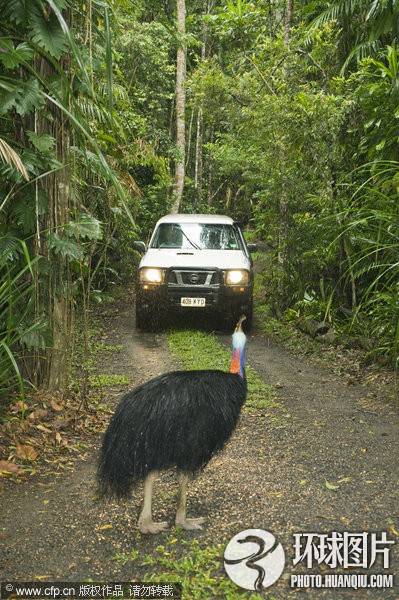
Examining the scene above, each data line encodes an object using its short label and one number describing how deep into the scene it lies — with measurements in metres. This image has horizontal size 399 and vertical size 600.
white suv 8.84
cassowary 3.16
